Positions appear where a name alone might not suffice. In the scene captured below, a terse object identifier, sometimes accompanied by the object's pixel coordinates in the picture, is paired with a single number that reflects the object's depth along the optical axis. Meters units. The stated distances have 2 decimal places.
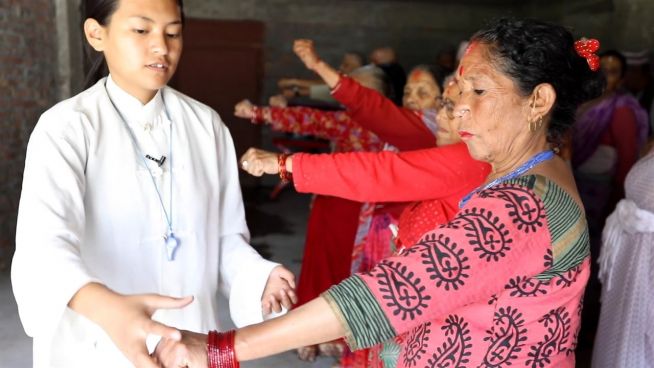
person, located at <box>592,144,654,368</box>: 2.40
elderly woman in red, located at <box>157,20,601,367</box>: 0.99
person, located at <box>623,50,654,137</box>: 4.38
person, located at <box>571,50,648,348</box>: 3.53
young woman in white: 0.99
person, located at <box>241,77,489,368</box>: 1.65
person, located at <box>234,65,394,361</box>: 3.10
